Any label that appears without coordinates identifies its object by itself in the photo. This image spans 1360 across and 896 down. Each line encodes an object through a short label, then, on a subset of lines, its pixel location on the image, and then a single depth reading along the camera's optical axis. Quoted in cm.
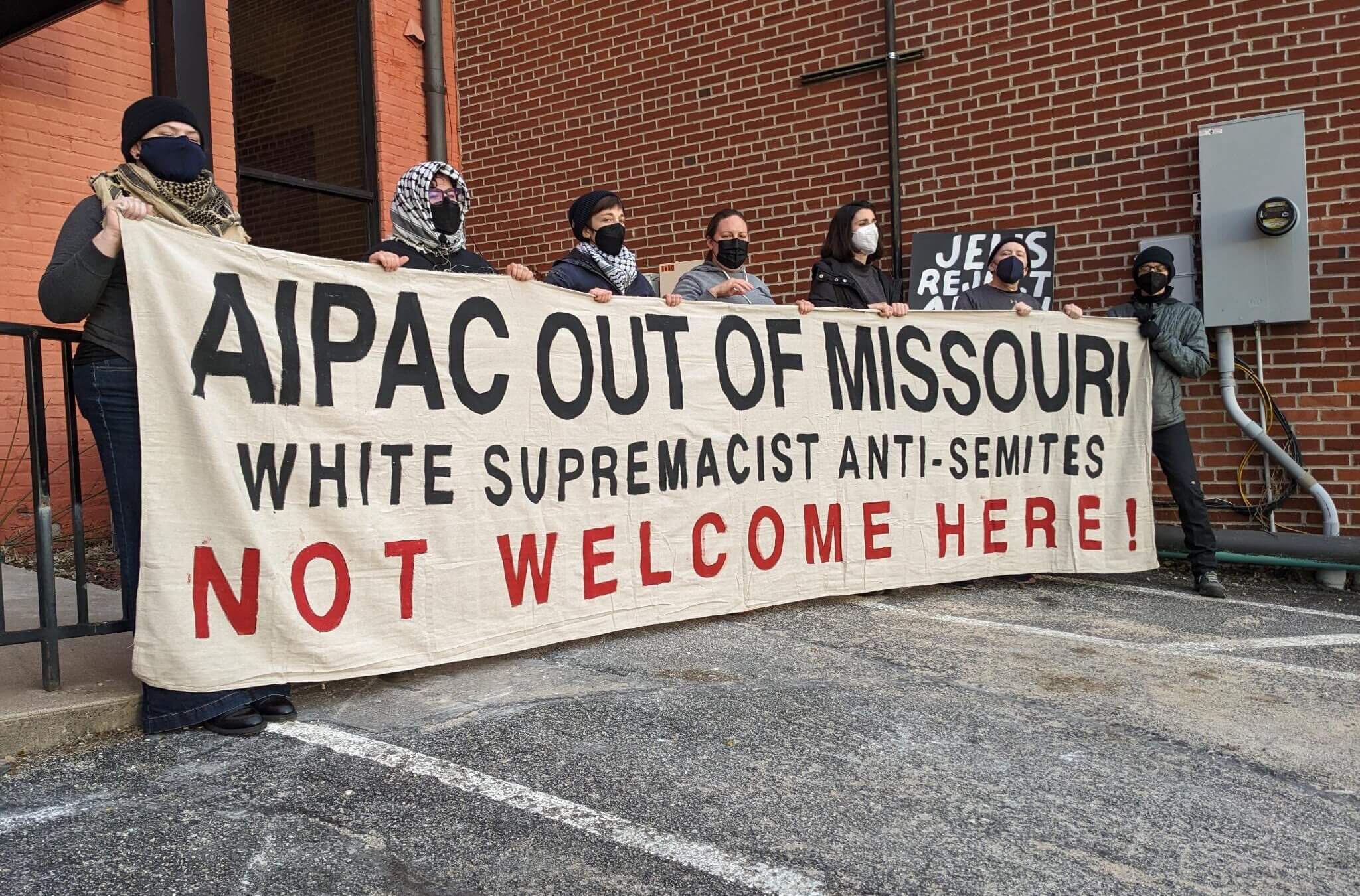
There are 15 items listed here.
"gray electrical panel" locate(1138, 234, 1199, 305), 620
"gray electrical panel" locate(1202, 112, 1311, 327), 580
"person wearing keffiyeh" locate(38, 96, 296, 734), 317
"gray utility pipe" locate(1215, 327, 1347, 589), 576
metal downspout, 901
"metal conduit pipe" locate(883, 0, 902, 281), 707
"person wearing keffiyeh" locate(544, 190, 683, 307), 465
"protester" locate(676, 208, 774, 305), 520
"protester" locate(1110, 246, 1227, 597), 555
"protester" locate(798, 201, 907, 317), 548
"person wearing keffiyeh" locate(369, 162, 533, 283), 402
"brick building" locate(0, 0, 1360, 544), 595
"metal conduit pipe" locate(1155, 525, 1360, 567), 561
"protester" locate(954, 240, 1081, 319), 575
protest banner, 327
